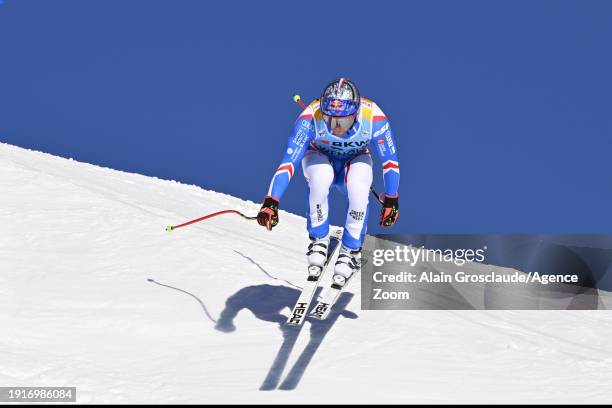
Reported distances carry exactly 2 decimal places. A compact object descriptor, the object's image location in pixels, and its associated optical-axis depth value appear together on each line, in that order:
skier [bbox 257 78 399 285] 15.20
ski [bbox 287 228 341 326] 14.85
